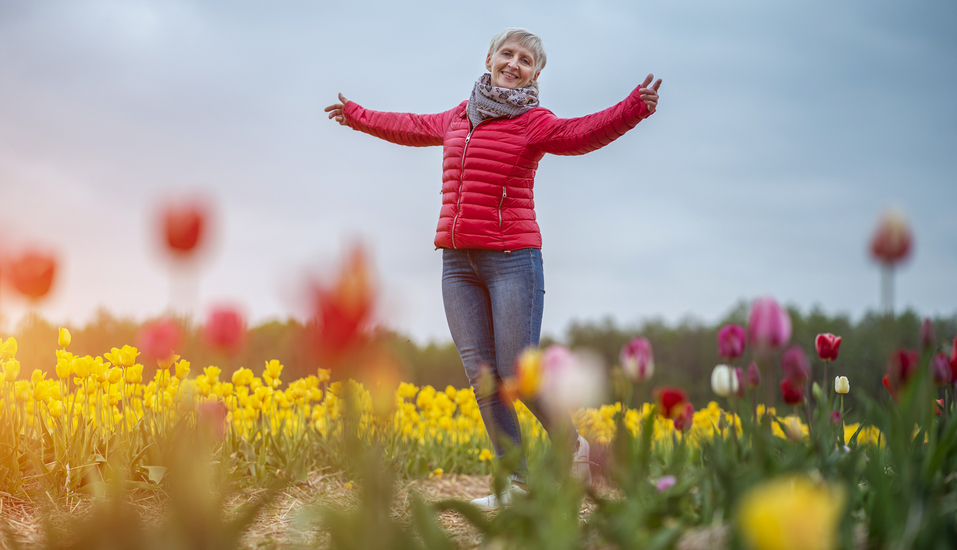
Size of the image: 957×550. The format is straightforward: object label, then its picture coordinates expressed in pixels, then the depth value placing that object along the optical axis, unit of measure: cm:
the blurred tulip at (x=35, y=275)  245
